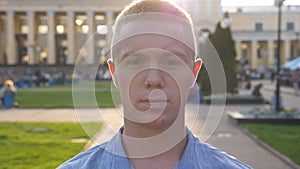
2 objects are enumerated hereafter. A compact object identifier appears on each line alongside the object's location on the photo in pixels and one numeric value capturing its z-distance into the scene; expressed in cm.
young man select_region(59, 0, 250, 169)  115
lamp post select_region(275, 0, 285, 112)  1377
